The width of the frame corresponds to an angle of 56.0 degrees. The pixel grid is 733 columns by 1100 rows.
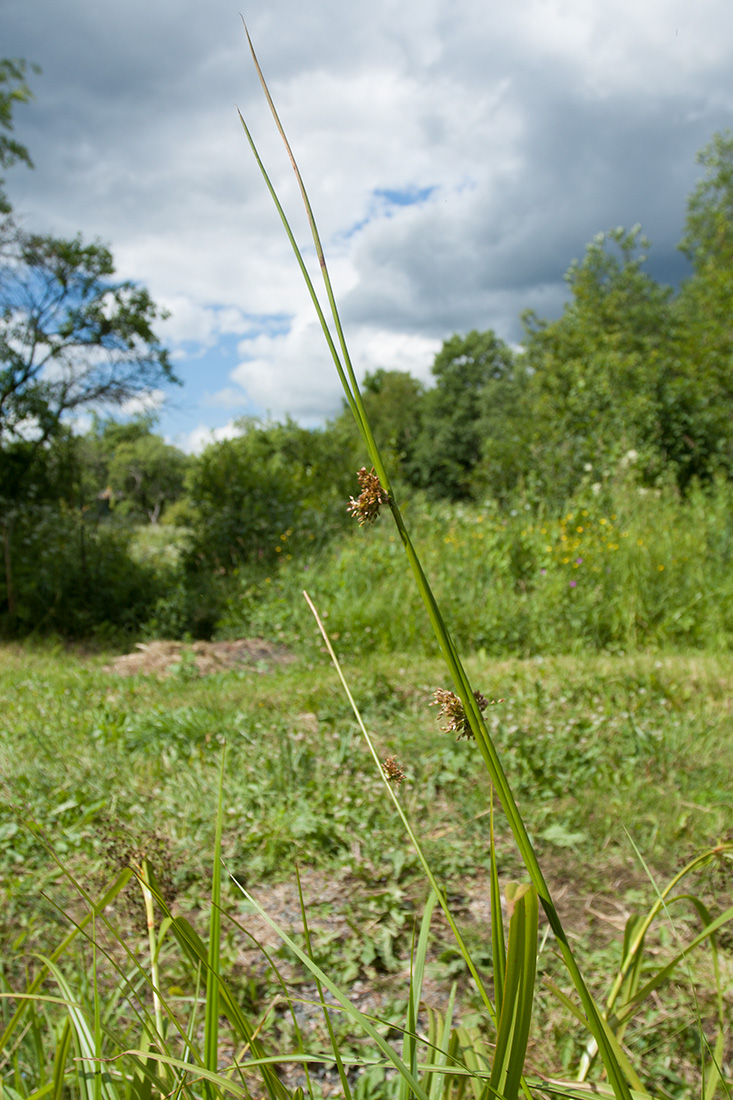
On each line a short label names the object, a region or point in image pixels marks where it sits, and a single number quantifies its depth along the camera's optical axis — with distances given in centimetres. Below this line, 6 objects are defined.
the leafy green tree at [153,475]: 3959
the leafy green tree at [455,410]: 3316
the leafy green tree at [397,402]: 3678
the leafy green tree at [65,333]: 801
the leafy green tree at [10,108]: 841
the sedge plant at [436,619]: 37
